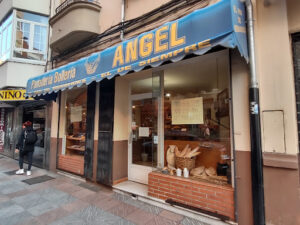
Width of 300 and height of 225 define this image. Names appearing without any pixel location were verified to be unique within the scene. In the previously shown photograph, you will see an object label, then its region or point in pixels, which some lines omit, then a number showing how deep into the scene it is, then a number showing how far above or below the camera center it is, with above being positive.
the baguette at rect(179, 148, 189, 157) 4.07 -0.60
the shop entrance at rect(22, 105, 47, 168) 7.38 -0.12
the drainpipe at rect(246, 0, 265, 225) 2.66 -0.24
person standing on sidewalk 6.26 -0.62
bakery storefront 2.87 +0.41
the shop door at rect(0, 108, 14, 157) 9.87 -0.42
